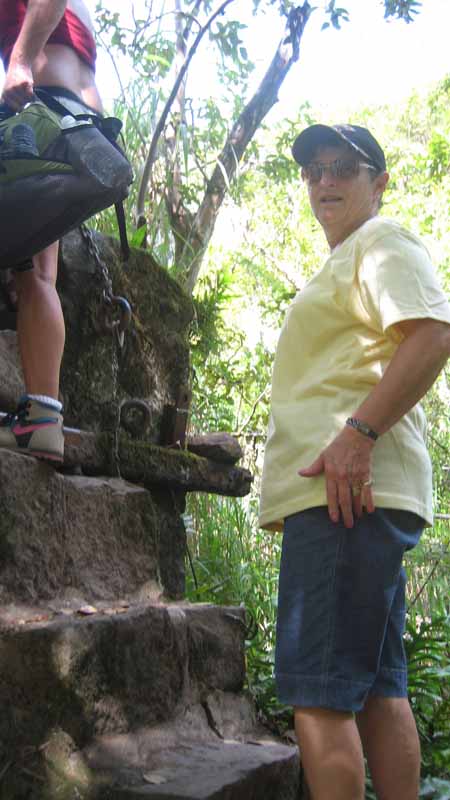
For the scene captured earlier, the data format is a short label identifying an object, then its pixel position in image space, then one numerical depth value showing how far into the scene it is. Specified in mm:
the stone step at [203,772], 1868
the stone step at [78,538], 2199
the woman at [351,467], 1659
